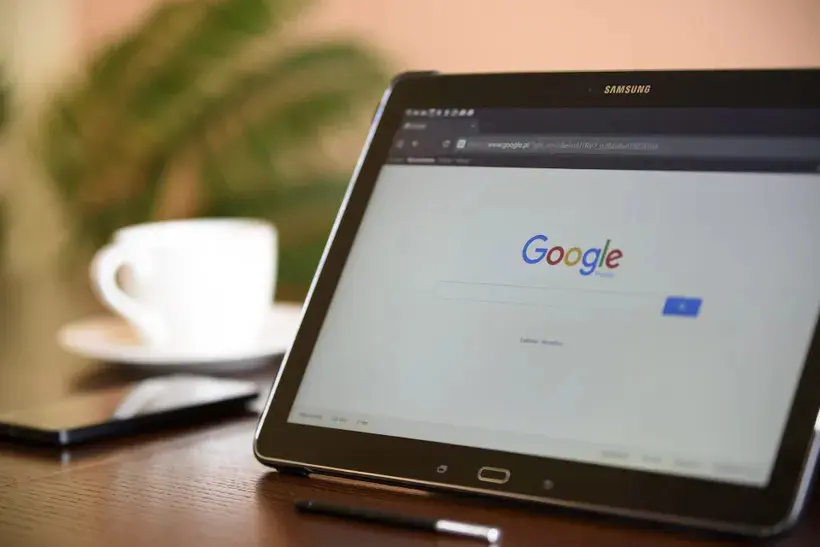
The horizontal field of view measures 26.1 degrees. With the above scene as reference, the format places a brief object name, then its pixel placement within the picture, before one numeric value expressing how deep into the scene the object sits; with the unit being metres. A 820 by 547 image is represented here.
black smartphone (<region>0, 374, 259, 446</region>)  0.88
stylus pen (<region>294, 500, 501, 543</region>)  0.72
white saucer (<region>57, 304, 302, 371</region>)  1.06
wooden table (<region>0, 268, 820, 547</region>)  0.73
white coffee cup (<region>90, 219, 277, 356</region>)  1.07
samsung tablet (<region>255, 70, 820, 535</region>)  0.73
